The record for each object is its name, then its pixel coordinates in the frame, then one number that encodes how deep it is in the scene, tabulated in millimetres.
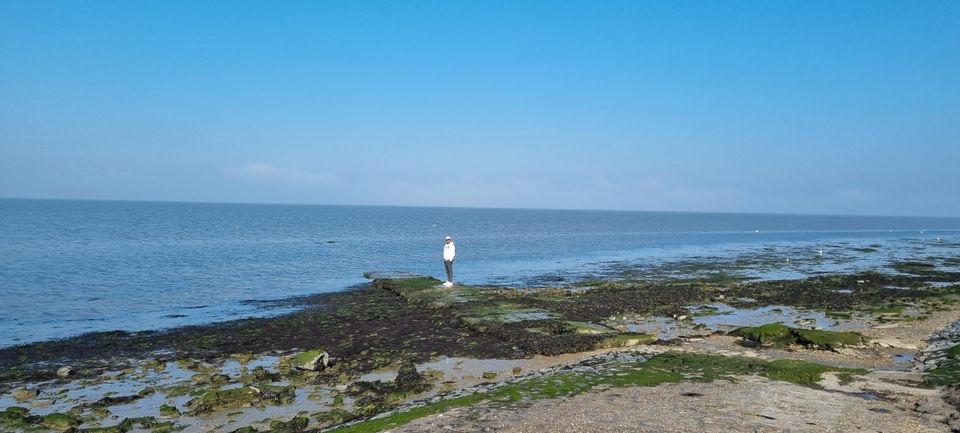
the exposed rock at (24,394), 17203
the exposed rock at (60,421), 14461
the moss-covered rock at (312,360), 19797
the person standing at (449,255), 36438
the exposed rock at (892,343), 21328
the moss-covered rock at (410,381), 17297
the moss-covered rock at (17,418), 14620
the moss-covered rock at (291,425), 13914
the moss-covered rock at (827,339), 20844
